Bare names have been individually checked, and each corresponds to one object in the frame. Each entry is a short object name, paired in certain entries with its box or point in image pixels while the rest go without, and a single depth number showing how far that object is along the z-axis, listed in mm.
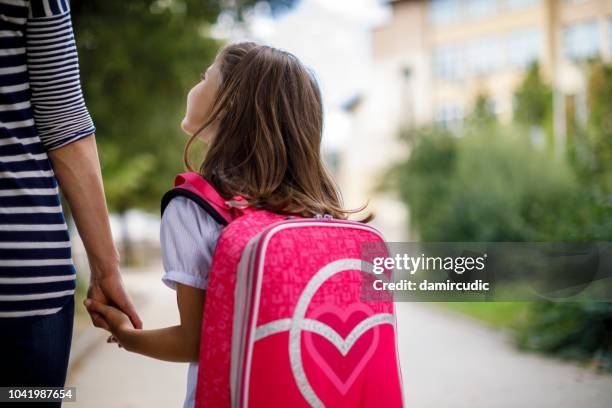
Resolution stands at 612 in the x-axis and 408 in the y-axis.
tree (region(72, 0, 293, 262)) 9047
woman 1507
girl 1667
